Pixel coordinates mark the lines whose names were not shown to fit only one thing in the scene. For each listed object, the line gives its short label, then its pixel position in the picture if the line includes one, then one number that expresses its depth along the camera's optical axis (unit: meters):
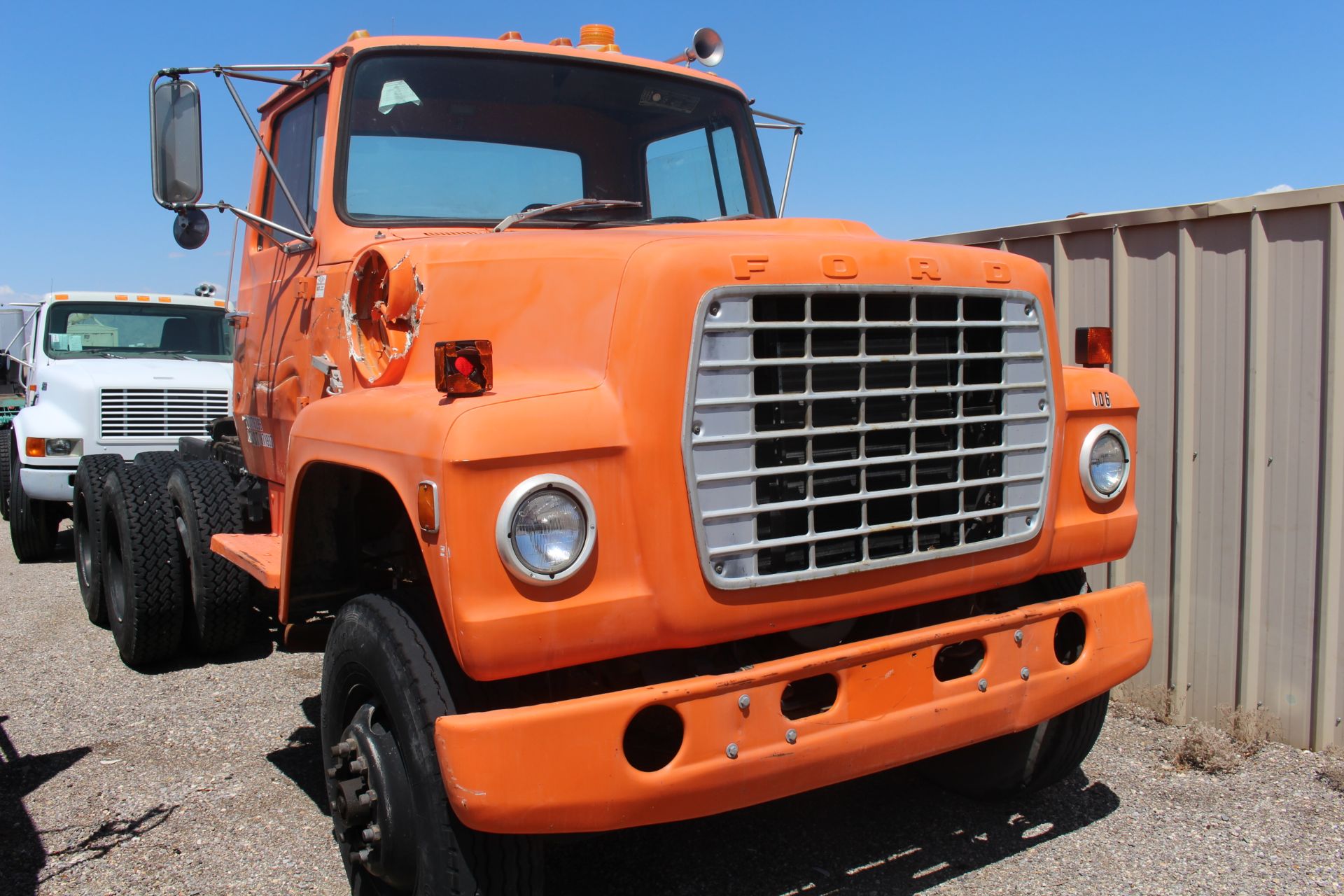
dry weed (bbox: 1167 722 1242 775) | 4.14
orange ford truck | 2.36
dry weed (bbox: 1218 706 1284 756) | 4.36
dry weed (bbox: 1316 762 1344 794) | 3.96
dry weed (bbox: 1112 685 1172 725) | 4.74
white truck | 8.71
